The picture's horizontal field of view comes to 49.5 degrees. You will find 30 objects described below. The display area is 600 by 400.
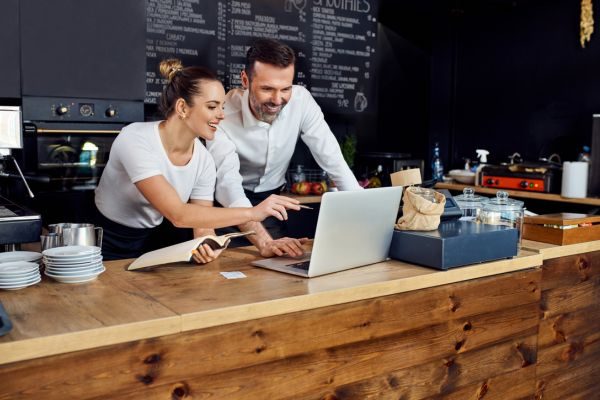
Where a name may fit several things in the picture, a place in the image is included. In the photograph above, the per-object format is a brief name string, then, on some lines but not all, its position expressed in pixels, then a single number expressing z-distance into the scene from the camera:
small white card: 1.89
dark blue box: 2.00
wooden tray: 2.40
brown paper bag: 2.09
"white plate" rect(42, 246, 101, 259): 1.74
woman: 2.19
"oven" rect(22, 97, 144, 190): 3.60
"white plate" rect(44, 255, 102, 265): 1.73
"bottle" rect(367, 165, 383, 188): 4.96
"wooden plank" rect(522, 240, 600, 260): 2.33
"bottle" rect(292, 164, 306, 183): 4.73
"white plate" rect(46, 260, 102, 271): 1.73
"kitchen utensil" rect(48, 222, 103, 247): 1.94
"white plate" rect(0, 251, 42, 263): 1.88
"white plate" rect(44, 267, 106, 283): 1.74
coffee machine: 2.11
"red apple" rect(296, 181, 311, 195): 4.59
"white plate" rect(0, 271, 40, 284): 1.65
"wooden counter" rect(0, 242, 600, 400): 1.37
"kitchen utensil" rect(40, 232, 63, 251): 1.93
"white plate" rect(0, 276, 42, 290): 1.65
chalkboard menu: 4.34
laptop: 1.78
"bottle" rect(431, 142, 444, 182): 5.52
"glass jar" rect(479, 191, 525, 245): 2.33
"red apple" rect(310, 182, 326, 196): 4.62
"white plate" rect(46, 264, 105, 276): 1.73
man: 2.73
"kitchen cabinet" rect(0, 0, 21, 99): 3.44
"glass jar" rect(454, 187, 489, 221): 2.48
